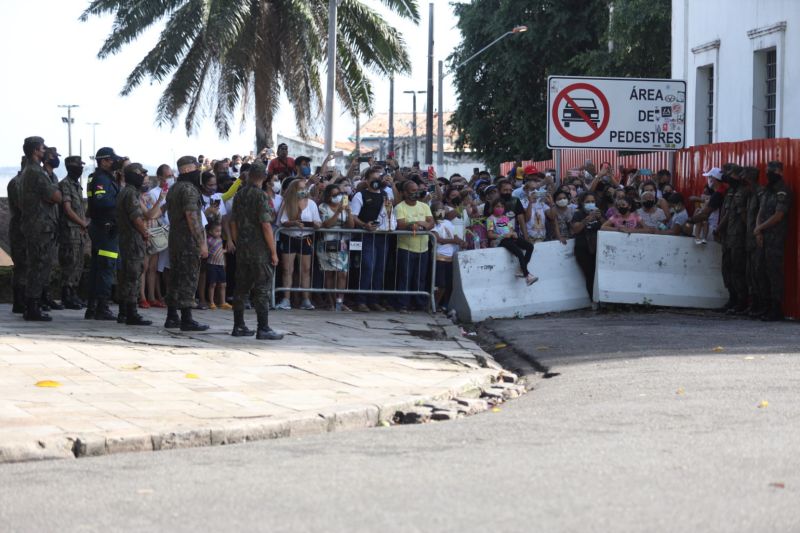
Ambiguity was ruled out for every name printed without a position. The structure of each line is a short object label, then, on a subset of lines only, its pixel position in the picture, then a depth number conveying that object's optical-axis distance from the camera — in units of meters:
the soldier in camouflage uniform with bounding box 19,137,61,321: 13.30
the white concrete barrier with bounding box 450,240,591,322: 15.86
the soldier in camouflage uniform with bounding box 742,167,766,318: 14.85
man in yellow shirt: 16.19
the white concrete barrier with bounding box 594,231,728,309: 16.00
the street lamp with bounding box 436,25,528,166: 46.33
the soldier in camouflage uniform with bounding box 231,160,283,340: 12.16
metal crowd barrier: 16.06
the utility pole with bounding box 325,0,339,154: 25.08
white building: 23.56
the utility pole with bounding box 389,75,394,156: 63.91
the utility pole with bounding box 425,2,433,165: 41.53
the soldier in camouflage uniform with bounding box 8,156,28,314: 13.74
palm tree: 28.61
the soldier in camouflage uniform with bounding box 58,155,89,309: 14.17
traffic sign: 17.52
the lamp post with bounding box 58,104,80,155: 109.53
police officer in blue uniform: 13.51
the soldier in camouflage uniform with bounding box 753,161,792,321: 14.52
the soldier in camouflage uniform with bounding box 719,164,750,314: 15.14
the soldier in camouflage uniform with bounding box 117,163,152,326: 12.98
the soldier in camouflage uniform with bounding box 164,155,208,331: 12.48
